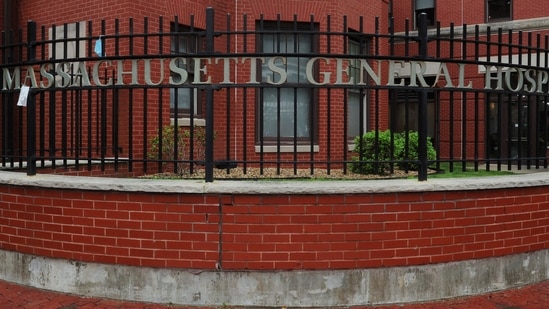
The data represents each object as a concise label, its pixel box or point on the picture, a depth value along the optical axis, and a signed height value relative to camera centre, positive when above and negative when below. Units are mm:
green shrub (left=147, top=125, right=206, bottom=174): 7816 +76
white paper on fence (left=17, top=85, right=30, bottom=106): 5395 +549
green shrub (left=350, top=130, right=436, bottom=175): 7550 -10
